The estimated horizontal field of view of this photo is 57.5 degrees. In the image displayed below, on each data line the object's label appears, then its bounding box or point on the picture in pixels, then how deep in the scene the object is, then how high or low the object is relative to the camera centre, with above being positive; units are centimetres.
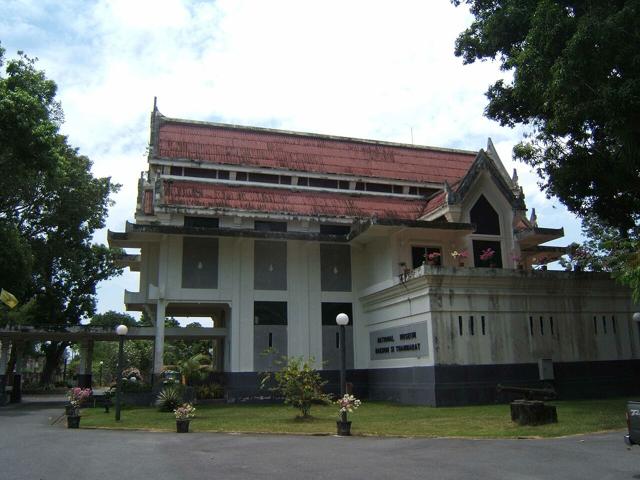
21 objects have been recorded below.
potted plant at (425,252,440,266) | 2398 +433
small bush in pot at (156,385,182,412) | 2166 -123
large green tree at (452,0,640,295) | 1574 +793
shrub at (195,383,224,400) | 2561 -115
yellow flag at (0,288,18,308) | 2719 +318
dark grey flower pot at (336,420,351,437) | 1414 -158
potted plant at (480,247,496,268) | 2422 +442
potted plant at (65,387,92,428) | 1722 -118
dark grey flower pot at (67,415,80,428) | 1720 -157
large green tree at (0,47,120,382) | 2364 +874
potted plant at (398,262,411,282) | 2351 +351
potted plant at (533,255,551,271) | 2624 +496
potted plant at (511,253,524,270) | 2677 +459
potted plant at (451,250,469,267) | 2437 +449
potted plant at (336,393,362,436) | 1416 -119
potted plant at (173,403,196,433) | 1527 -139
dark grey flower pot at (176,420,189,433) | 1527 -154
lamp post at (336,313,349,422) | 1623 +53
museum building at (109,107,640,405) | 2269 +386
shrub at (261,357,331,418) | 1775 -71
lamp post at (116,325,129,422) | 1866 +6
